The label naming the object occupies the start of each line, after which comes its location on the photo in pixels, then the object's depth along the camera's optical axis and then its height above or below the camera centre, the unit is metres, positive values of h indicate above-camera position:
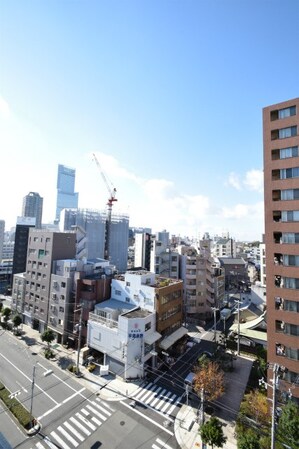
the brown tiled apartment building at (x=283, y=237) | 32.88 +1.85
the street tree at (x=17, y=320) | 56.16 -18.08
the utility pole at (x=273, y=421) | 20.31 -14.42
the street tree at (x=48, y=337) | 49.12 -18.98
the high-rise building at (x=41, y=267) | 57.97 -6.01
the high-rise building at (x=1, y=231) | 143.24 +6.27
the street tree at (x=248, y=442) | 22.47 -17.97
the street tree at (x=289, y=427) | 23.84 -17.68
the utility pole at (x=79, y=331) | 42.19 -16.94
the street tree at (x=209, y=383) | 34.53 -19.36
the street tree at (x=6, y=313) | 61.51 -18.06
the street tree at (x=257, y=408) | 30.19 -20.56
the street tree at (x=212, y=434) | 24.59 -18.96
